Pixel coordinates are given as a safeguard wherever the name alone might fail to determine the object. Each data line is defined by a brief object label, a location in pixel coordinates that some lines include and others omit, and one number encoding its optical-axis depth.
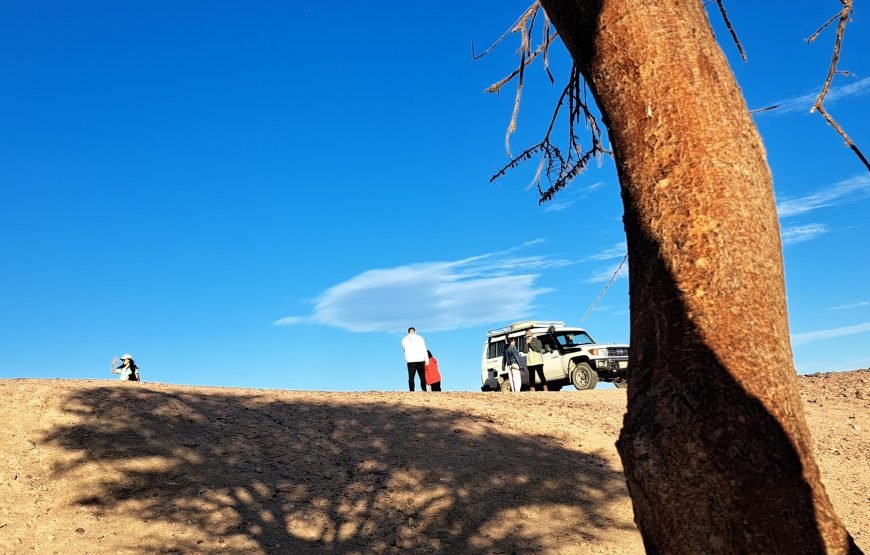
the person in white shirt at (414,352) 18.11
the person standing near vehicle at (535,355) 19.53
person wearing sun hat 18.38
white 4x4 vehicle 20.91
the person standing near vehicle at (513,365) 19.52
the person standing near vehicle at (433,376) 19.14
